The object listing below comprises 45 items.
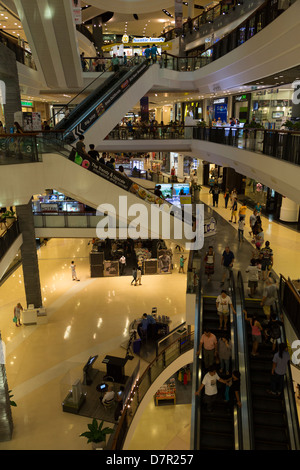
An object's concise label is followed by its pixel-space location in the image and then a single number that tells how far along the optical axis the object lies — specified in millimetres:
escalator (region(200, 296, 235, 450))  7492
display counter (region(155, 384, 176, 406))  14203
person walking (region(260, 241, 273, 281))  10914
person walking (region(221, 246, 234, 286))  11539
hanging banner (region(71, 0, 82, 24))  18111
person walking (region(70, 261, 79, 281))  20319
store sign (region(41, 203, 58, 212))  19078
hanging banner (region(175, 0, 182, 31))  25866
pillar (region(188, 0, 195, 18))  29891
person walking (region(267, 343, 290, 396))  7773
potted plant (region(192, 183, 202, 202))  18981
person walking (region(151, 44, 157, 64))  21609
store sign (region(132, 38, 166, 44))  29812
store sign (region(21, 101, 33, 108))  29612
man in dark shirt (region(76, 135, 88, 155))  11656
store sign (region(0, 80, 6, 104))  14711
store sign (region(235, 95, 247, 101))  22531
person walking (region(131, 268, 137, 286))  19703
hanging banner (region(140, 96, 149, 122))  27234
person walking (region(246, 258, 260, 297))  10422
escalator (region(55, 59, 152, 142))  15291
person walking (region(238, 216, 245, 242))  14781
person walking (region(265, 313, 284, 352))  8492
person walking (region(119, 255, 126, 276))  21234
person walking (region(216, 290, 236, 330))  9337
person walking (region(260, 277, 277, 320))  9766
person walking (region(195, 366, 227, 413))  7898
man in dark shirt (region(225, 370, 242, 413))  7715
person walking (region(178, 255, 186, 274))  21453
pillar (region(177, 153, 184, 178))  33481
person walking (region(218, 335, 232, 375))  8344
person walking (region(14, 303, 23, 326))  16078
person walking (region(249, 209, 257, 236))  14633
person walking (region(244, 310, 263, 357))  8758
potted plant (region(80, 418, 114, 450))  9344
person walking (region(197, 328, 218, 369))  8594
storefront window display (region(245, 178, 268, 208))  22327
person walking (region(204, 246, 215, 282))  11180
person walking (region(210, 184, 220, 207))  21359
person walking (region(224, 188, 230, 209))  20889
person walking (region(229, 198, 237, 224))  17844
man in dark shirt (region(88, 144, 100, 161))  12750
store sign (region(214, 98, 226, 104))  25989
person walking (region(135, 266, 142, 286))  19716
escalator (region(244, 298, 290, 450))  7345
